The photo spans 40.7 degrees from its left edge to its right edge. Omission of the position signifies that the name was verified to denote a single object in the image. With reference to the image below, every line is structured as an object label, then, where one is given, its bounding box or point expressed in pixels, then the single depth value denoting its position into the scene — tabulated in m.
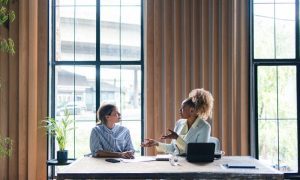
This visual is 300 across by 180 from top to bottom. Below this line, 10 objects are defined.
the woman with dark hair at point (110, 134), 3.92
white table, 2.96
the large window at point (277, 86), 5.38
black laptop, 3.41
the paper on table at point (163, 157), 3.54
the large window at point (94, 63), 5.50
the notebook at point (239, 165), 3.17
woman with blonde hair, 3.67
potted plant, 4.97
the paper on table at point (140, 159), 3.51
